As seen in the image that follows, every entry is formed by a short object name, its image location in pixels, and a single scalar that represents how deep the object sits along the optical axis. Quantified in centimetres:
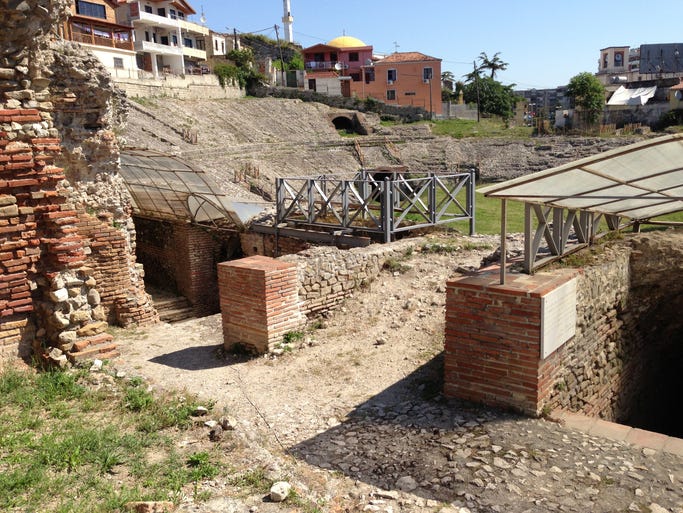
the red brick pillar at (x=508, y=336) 501
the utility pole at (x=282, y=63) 5303
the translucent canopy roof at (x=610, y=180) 469
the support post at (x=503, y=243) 521
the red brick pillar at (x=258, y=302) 740
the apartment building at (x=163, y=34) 4369
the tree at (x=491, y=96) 5850
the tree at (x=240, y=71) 4515
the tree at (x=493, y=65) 6462
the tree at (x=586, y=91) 4569
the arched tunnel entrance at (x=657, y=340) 708
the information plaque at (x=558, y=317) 497
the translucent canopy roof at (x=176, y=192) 1199
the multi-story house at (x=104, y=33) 3675
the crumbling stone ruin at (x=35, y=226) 532
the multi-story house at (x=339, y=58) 5655
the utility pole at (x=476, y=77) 5981
